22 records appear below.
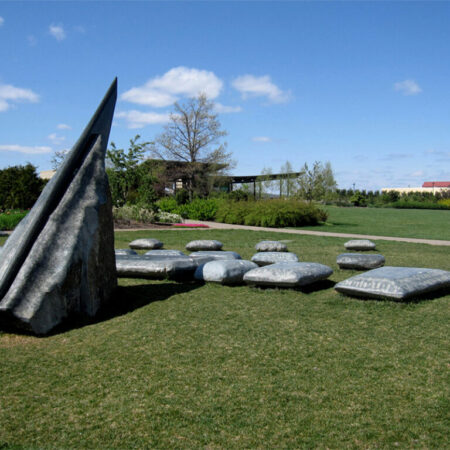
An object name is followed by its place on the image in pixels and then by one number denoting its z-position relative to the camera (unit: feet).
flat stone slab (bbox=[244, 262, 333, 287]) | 19.99
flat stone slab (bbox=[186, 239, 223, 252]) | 34.69
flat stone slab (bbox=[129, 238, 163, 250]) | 36.22
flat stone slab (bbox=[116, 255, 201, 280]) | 22.58
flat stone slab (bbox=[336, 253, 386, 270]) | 26.25
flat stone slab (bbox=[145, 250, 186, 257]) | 26.73
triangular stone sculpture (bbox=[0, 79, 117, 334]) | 14.83
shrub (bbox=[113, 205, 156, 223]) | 64.59
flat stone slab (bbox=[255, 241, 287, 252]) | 34.27
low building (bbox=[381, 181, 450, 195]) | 347.87
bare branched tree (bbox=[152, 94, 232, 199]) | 119.14
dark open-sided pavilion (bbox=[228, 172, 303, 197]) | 111.45
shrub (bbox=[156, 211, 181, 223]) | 69.26
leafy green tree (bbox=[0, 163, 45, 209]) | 72.95
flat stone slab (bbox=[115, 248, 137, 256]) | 27.33
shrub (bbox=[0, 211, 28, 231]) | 51.90
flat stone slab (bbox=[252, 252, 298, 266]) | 25.55
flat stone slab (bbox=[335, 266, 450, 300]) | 17.78
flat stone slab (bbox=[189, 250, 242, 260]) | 27.04
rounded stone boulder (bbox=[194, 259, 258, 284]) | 21.65
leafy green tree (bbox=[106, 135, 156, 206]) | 72.74
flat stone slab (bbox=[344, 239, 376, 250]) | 37.14
